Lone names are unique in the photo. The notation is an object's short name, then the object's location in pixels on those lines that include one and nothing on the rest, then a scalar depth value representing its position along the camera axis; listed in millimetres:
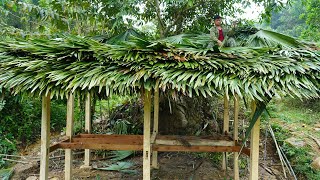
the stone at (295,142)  5768
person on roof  3443
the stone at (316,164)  4996
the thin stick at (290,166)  4945
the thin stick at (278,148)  5091
